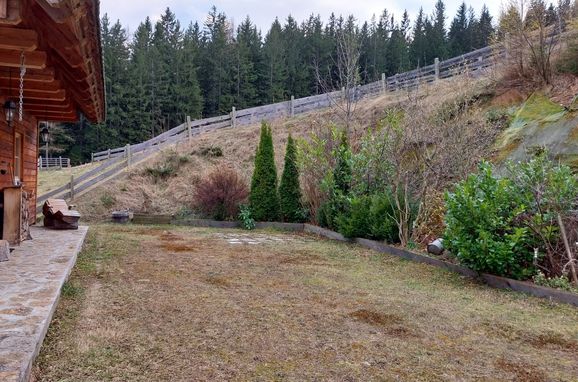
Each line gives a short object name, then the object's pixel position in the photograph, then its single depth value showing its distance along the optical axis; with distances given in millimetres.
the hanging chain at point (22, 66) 3392
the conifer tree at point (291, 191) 10586
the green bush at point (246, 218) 10430
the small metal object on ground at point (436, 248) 5797
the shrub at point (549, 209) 4273
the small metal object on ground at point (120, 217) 11891
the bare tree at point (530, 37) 10500
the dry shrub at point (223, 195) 11203
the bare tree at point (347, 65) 9883
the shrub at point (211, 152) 15876
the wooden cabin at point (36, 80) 2752
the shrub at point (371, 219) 6980
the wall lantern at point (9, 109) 5641
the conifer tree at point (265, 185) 10812
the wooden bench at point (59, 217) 7520
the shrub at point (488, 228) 4332
